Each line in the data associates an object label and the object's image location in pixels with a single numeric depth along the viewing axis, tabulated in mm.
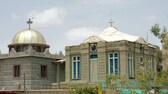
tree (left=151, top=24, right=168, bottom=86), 17547
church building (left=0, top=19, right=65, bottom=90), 44750
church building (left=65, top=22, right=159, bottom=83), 39188
